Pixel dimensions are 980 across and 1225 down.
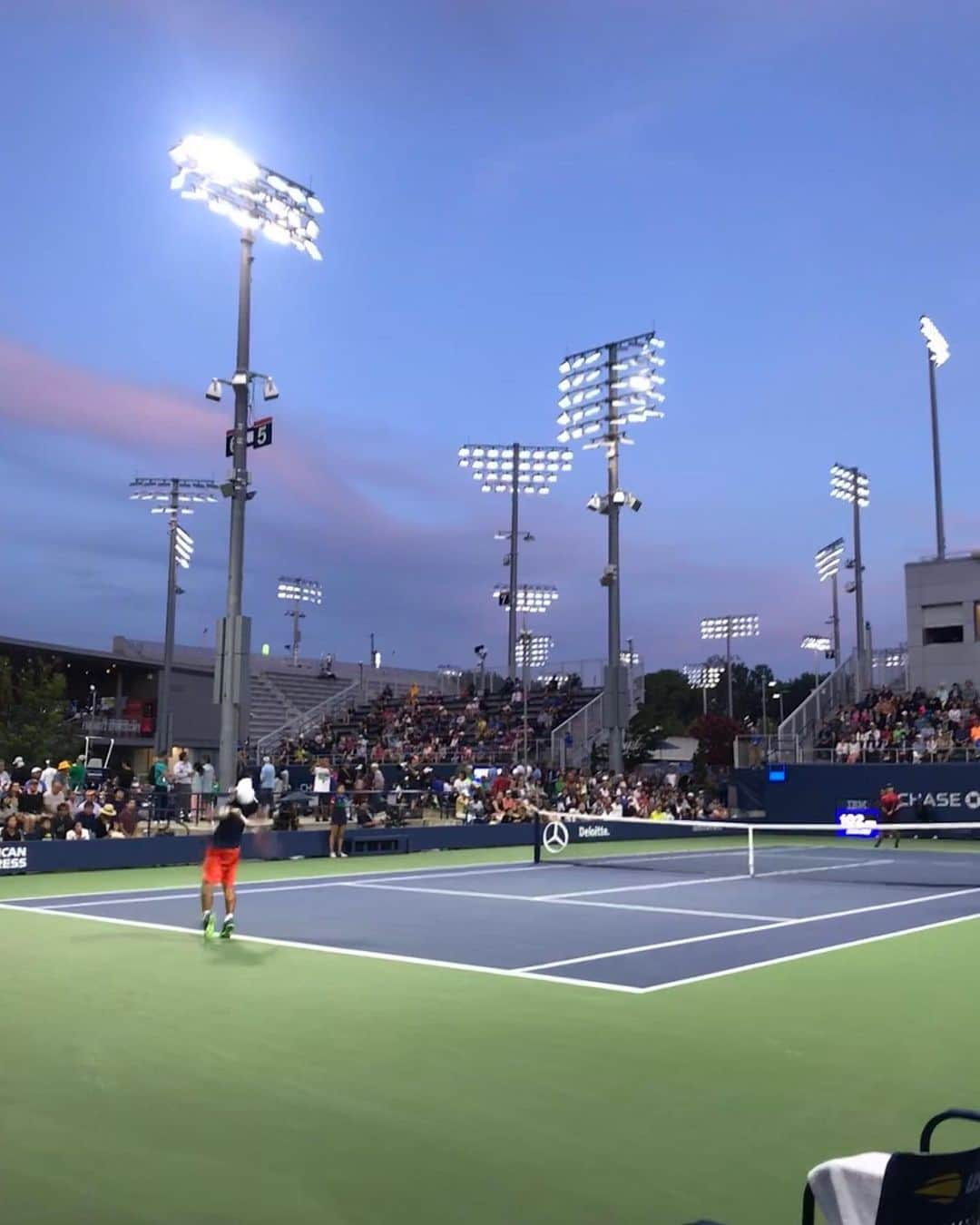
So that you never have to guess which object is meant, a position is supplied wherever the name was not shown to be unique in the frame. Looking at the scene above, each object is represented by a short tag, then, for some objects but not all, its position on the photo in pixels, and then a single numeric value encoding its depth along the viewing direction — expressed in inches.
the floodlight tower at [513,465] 1971.0
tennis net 970.1
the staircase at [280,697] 2559.1
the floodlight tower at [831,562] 2342.5
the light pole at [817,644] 3206.2
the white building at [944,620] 1937.7
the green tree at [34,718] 1849.2
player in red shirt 1390.3
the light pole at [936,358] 1844.2
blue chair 118.6
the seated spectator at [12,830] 884.0
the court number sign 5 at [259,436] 924.0
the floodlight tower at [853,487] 2052.2
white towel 121.6
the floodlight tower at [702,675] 3876.2
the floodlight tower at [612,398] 1494.8
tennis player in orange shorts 533.6
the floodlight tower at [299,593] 3299.7
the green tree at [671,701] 4516.2
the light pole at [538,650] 2935.5
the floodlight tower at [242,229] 869.2
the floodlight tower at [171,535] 1608.0
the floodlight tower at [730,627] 3243.1
